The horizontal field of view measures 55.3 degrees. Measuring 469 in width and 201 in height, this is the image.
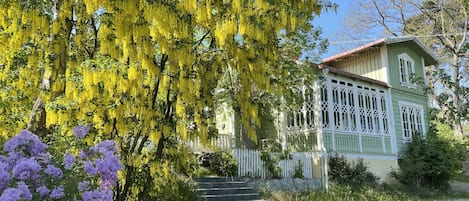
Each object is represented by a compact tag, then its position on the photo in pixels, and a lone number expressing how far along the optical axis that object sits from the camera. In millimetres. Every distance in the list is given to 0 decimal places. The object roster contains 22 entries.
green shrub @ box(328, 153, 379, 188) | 13758
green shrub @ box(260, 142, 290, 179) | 12875
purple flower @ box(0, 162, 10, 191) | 3404
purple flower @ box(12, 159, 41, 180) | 3456
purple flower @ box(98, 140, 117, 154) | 4215
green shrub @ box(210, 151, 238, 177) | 12297
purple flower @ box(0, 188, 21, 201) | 3180
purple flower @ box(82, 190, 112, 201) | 3709
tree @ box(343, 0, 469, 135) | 24438
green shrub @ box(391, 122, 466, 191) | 16219
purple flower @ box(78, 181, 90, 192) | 3845
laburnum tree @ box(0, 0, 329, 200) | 6188
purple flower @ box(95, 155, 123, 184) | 3969
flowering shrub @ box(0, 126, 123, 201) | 3457
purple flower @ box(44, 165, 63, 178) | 3636
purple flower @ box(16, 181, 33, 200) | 3297
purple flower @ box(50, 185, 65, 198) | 3508
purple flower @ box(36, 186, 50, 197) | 3467
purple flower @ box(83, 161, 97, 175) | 3910
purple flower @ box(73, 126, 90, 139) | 5168
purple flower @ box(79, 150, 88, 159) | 4301
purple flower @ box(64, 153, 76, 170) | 3910
